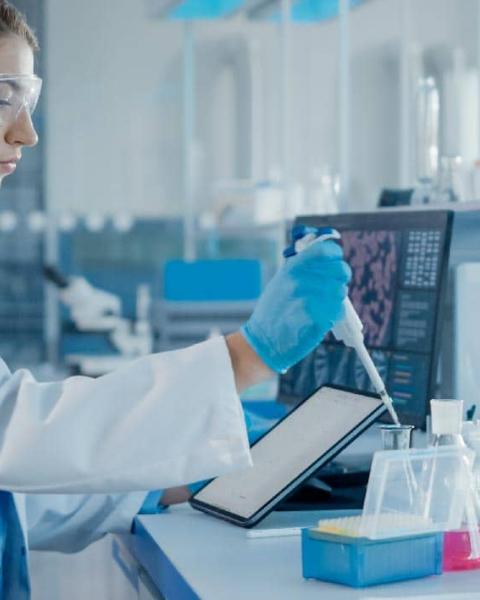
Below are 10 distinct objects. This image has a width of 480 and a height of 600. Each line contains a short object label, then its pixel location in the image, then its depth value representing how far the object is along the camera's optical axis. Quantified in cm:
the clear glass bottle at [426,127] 323
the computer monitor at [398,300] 229
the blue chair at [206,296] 483
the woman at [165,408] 189
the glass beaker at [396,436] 193
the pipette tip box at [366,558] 177
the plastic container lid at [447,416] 187
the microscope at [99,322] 514
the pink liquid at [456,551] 184
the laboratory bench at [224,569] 176
